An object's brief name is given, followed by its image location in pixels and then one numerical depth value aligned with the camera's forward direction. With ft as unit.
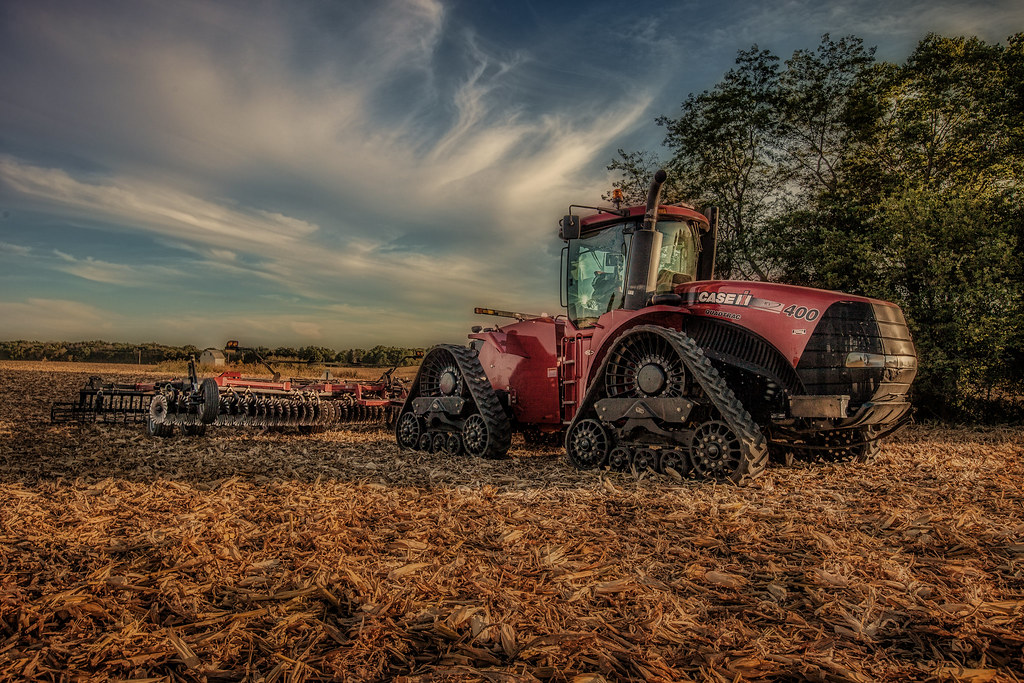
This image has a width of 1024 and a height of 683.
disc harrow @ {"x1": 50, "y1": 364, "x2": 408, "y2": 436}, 35.94
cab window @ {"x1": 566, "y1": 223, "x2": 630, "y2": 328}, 24.49
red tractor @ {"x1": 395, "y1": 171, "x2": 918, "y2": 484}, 19.25
